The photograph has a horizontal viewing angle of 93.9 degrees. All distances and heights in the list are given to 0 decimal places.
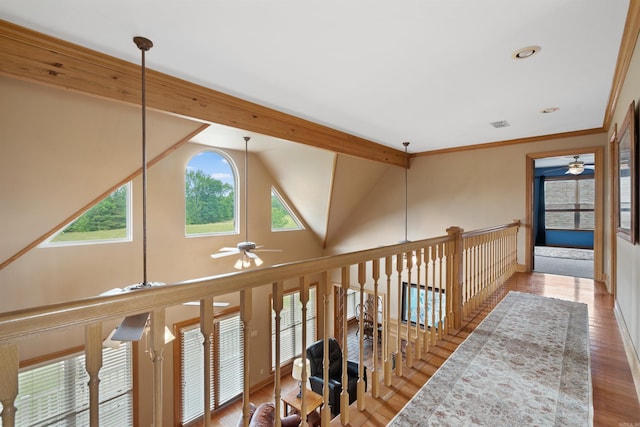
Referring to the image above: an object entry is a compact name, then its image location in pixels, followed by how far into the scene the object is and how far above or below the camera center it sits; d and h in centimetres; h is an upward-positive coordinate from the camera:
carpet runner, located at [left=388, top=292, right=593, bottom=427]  164 -110
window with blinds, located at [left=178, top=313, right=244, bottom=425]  512 -279
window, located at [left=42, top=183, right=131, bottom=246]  402 -15
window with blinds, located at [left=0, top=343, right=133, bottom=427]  374 -240
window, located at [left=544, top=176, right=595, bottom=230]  862 +28
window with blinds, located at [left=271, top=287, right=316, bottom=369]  681 -273
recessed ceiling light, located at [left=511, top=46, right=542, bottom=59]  232 +127
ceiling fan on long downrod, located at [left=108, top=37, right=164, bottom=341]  148 -59
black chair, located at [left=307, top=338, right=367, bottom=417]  500 -277
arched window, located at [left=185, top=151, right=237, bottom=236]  533 +35
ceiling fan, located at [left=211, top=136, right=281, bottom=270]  421 -53
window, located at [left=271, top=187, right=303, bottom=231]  677 -4
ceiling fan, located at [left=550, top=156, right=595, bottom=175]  658 +99
